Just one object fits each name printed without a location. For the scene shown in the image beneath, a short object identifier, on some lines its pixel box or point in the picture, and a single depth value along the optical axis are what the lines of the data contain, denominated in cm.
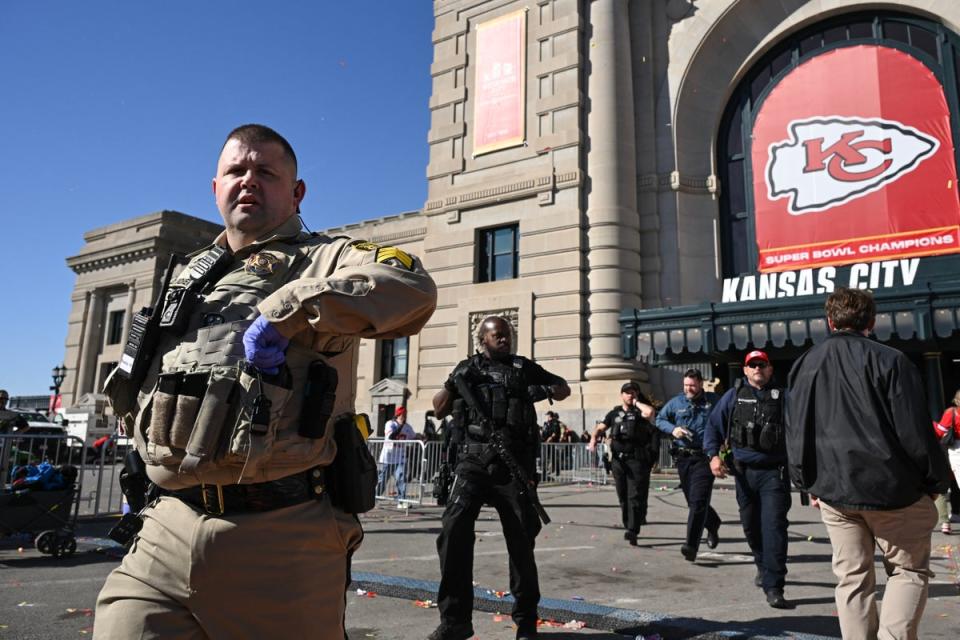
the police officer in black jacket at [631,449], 838
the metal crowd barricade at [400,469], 1270
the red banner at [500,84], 2402
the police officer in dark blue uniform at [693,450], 703
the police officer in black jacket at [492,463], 443
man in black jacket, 358
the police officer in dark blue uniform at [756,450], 573
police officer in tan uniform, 198
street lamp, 3638
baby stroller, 721
